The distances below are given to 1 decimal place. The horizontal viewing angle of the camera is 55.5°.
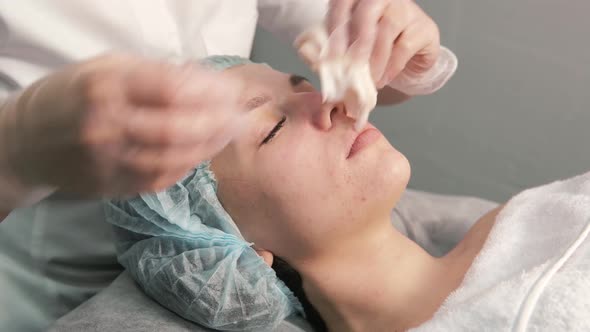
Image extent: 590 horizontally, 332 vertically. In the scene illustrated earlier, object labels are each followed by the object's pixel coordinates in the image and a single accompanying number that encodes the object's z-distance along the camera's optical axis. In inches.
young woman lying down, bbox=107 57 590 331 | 34.8
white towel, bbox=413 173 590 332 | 32.2
